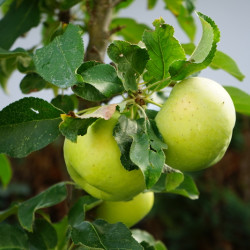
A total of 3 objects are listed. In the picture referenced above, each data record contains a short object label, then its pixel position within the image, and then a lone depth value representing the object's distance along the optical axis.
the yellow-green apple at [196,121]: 0.52
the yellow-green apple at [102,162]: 0.55
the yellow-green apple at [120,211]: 0.79
